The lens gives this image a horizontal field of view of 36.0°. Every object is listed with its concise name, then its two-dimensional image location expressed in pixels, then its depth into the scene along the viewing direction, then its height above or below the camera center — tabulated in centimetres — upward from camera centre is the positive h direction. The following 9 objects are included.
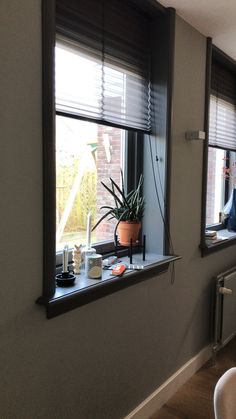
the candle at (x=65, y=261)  156 -34
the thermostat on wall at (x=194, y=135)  217 +30
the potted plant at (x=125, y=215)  189 -17
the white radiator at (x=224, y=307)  252 -88
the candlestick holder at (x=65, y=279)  149 -40
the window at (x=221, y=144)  276 +33
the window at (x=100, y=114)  134 +33
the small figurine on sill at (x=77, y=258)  166 -34
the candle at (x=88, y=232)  174 -24
